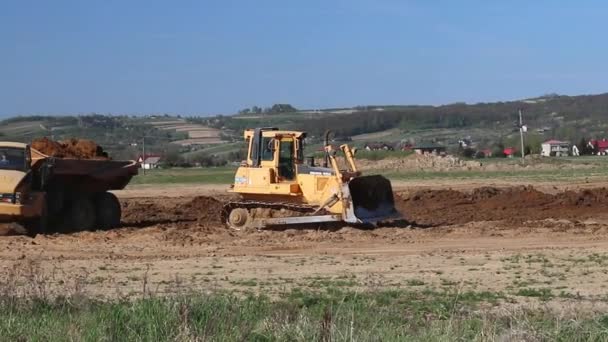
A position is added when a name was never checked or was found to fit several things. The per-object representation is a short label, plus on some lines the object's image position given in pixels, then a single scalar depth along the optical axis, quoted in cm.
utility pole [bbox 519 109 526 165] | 6593
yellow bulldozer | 2255
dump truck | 2109
